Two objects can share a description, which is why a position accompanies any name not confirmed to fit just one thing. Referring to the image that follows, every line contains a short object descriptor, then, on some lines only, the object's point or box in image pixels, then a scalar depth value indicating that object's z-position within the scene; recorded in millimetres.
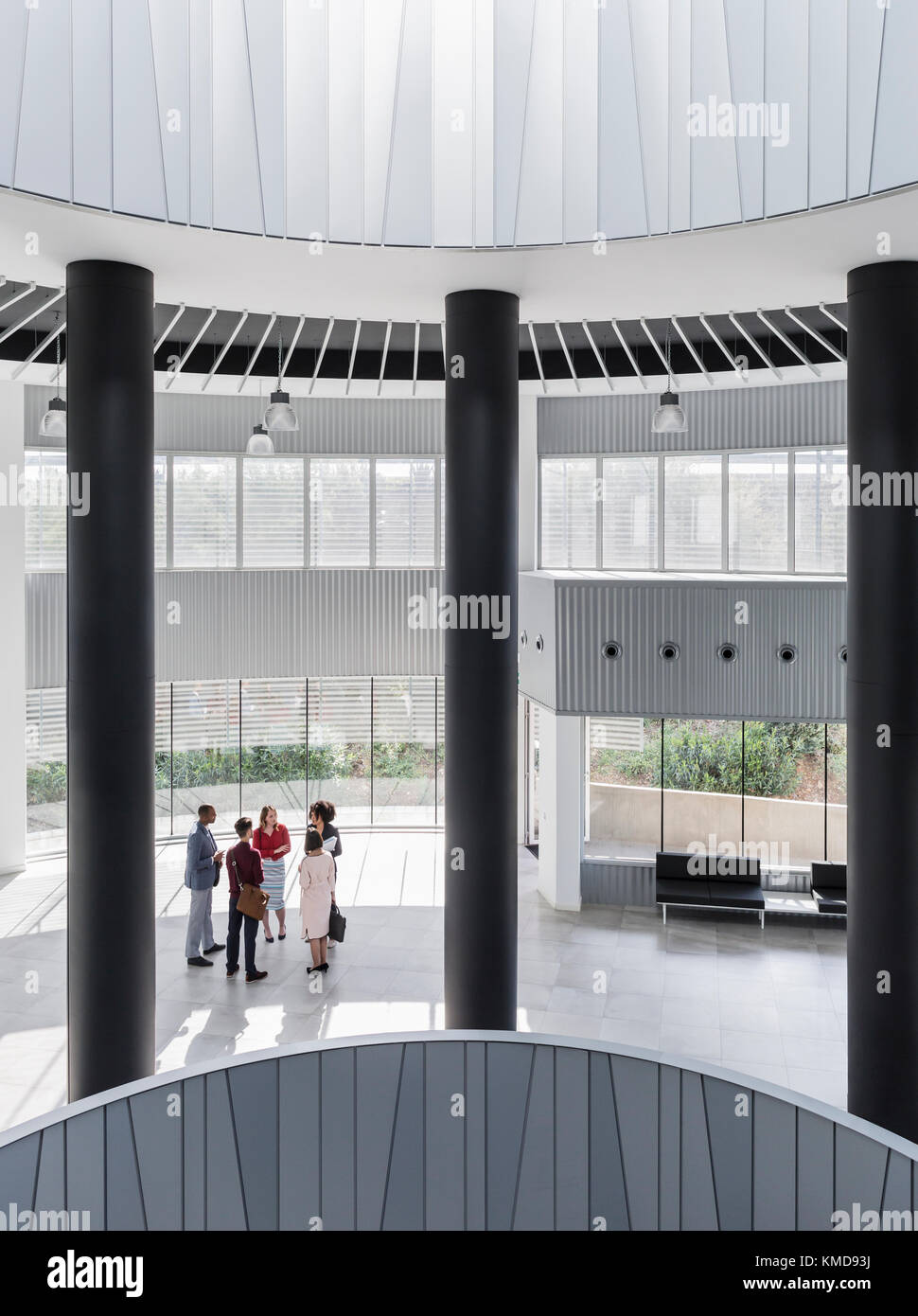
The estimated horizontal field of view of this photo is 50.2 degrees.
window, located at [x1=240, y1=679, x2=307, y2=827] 18031
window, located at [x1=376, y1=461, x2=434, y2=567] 17016
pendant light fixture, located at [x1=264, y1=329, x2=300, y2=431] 10211
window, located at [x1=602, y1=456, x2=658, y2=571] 15758
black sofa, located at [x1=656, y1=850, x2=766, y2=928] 13836
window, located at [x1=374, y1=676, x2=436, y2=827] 18734
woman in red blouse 12164
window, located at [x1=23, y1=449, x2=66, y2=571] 15312
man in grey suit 11391
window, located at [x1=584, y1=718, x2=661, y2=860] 15266
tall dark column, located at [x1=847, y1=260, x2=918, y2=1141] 7211
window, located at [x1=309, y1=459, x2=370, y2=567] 16891
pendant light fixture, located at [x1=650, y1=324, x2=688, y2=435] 10836
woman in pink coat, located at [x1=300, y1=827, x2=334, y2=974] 11180
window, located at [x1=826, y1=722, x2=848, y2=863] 14757
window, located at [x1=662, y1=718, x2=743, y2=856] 15141
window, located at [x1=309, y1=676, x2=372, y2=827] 18500
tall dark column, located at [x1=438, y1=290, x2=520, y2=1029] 7992
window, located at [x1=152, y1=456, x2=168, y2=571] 16203
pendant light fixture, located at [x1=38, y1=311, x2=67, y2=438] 12234
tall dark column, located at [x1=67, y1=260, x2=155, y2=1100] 7246
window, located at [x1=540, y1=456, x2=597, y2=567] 16031
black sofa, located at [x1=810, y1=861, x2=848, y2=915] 13812
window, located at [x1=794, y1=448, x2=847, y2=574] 14594
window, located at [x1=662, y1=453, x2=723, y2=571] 15352
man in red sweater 11141
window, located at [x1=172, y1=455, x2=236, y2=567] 16406
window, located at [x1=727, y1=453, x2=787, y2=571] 14922
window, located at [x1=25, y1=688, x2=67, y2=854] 16188
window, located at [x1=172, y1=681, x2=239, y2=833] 17516
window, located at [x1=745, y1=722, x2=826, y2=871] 14883
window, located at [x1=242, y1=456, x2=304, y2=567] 16688
